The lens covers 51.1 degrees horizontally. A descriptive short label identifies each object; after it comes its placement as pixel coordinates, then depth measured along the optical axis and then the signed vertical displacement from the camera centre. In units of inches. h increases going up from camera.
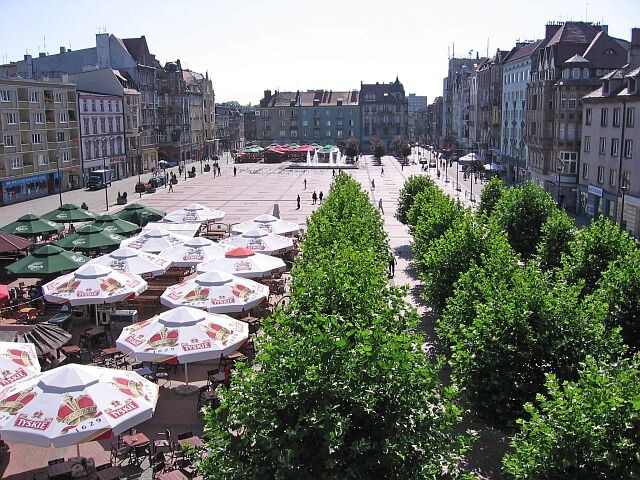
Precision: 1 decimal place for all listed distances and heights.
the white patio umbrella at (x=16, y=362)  674.8 -237.4
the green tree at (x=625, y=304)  752.3 -191.9
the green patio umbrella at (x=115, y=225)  1494.8 -206.1
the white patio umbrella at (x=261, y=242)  1379.2 -226.7
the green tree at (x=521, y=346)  613.3 -196.4
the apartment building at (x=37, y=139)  2578.7 -24.2
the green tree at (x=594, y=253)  900.0 -164.9
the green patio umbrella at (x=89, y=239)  1365.7 -218.7
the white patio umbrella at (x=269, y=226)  1555.2 -217.3
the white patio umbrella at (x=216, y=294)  957.2 -233.8
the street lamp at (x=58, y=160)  2894.7 -118.1
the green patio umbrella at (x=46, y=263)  1135.0 -222.9
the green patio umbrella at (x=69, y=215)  1635.1 -200.6
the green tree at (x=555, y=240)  1124.5 -181.1
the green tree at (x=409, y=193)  1755.7 -159.6
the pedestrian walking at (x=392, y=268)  1380.5 -294.0
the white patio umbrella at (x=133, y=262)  1154.0 -224.0
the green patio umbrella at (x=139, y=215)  1707.7 -209.3
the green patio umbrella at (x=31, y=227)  1466.5 -206.3
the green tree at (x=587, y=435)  406.9 -187.9
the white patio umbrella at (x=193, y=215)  1743.4 -216.7
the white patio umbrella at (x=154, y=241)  1355.8 -222.1
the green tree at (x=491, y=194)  1673.2 -156.8
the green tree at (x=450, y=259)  944.3 -177.9
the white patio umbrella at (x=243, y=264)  1148.5 -227.9
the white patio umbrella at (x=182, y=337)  764.6 -239.4
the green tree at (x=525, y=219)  1375.5 -177.8
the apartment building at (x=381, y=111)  6181.1 +190.4
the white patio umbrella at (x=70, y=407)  569.3 -240.1
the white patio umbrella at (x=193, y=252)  1264.8 -228.6
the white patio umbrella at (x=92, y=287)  996.6 -231.7
